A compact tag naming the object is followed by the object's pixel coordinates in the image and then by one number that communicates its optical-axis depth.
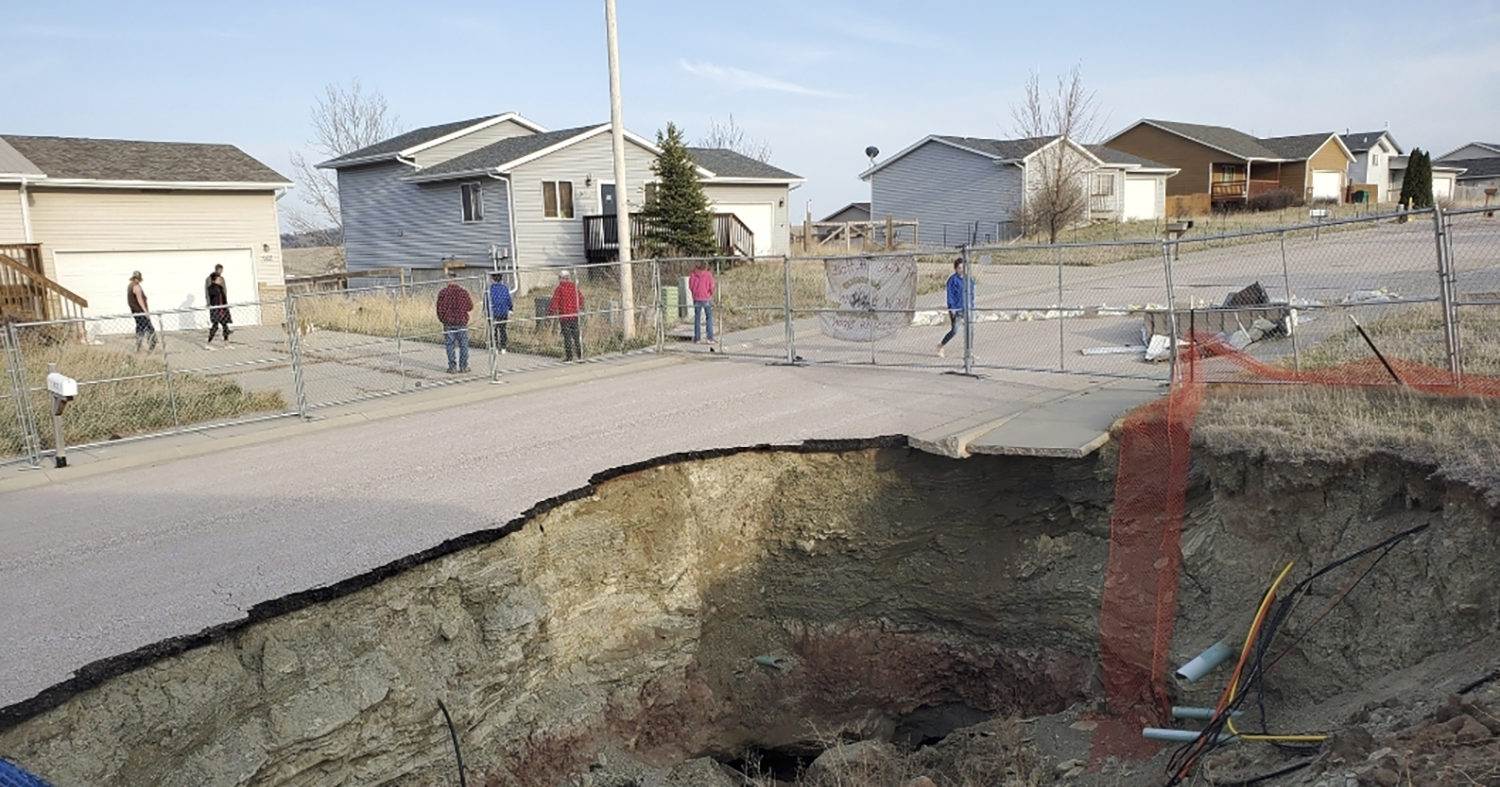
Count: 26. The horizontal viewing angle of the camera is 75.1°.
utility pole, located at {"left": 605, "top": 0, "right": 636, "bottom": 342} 17.19
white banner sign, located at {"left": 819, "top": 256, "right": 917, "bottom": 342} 14.77
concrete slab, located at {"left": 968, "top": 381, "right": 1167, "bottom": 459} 9.16
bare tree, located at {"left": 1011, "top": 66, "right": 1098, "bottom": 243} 36.00
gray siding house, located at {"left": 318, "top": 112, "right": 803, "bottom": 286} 30.11
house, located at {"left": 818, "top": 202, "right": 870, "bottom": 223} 69.88
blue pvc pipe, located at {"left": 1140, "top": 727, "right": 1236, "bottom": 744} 6.91
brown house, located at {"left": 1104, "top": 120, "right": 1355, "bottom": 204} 54.59
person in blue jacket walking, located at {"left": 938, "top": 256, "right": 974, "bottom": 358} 14.70
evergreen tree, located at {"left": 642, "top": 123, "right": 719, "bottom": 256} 27.75
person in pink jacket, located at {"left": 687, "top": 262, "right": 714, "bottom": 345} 17.66
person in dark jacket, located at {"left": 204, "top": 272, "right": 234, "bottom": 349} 19.82
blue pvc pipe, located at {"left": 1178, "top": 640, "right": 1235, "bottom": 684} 7.35
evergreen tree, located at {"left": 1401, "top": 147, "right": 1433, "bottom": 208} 44.47
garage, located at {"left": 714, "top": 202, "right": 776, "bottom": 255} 35.34
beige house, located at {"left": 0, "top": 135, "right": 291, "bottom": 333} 21.30
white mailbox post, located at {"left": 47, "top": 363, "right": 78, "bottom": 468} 9.70
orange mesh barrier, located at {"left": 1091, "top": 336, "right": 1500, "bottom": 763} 7.95
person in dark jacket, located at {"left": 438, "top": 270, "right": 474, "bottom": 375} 15.70
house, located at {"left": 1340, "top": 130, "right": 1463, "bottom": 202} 68.88
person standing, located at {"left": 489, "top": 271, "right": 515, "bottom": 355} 15.69
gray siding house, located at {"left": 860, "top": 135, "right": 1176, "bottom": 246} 43.03
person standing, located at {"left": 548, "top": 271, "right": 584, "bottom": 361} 16.27
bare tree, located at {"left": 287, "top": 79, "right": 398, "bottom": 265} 57.16
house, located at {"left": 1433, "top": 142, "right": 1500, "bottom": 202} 66.00
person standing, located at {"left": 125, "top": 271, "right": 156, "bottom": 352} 19.25
